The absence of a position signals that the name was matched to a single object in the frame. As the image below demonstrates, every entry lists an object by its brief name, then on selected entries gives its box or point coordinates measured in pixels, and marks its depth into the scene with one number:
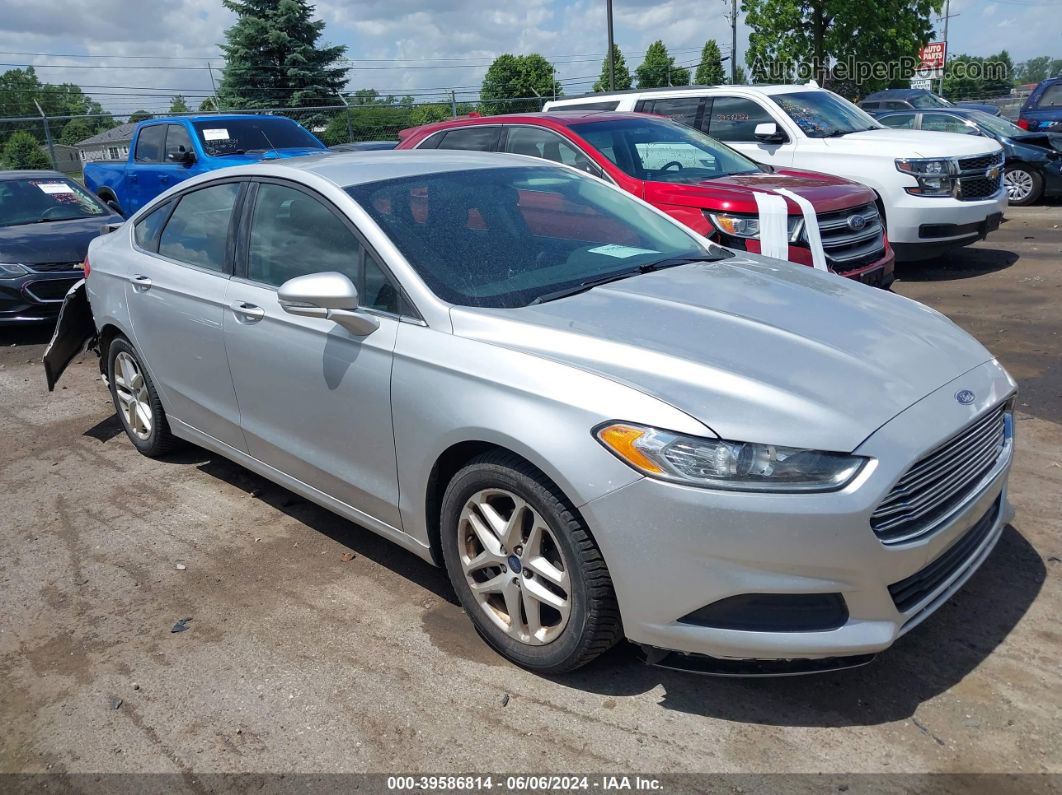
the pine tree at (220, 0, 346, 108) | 32.78
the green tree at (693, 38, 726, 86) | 58.44
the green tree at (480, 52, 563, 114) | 52.91
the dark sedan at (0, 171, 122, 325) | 8.51
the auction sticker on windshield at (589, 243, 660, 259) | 3.89
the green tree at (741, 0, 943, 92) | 25.36
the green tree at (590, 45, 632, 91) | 56.03
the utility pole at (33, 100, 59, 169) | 18.61
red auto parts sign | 43.61
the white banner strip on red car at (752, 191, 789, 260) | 6.59
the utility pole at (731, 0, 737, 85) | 38.78
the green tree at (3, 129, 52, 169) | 19.52
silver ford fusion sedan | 2.57
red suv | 6.76
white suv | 9.01
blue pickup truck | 10.90
